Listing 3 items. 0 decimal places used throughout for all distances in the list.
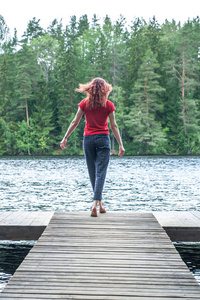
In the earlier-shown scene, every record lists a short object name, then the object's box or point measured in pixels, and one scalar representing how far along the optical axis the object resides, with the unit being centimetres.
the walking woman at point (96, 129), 517
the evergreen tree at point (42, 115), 5508
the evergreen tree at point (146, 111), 5162
